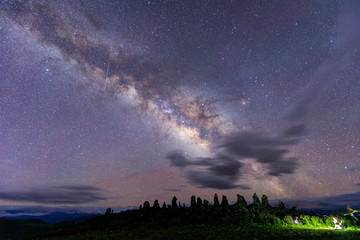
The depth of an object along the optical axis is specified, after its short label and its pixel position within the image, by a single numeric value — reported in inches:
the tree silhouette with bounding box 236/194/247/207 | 2259.5
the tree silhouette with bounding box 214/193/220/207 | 2965.6
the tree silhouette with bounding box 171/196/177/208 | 3213.1
